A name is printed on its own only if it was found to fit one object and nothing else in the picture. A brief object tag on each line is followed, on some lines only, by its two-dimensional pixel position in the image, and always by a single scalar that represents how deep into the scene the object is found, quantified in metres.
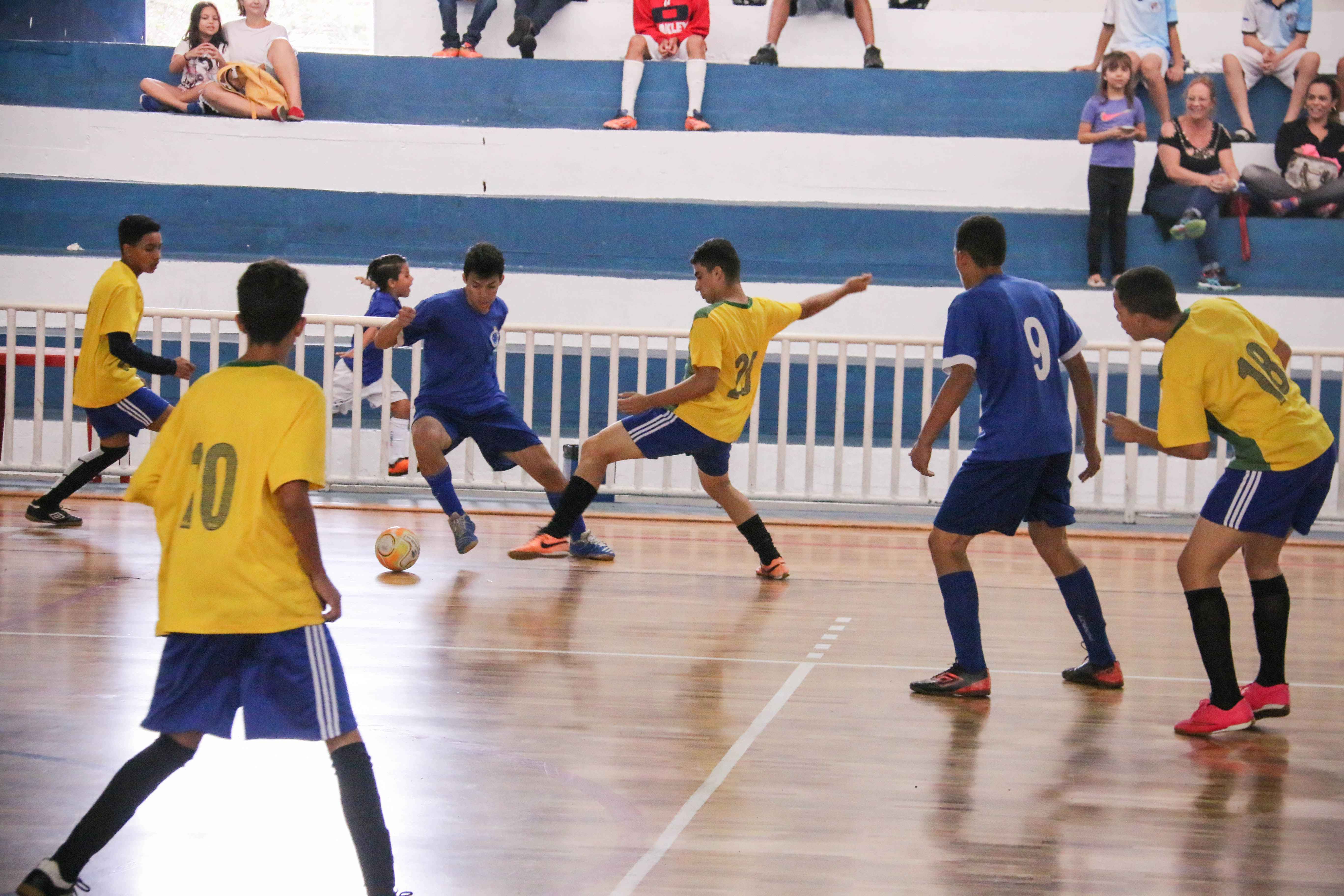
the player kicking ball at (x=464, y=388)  13.01
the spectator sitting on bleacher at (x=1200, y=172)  21.91
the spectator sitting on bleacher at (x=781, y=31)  24.95
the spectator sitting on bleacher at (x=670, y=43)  24.30
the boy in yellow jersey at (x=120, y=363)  13.17
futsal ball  12.43
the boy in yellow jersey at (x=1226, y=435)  7.44
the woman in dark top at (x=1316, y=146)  22.06
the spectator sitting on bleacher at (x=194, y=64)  24.19
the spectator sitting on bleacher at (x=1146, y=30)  23.59
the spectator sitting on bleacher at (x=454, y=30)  25.77
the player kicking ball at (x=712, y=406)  11.63
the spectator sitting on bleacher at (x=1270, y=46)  23.42
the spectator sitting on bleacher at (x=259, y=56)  24.59
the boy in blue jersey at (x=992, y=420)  8.35
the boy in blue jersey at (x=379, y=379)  18.00
